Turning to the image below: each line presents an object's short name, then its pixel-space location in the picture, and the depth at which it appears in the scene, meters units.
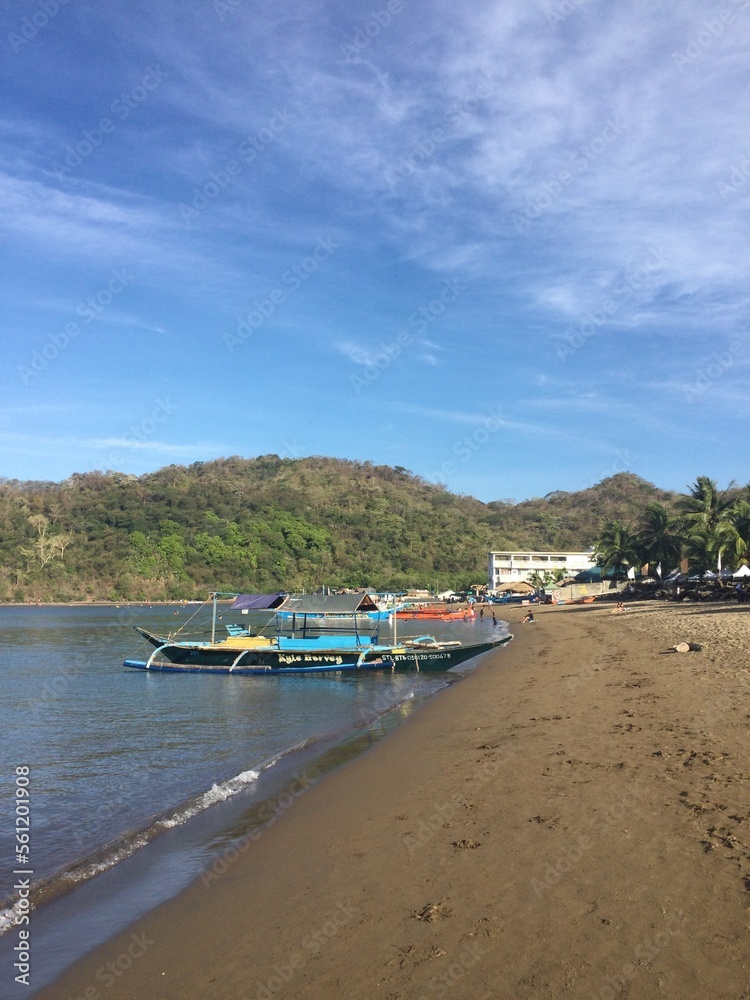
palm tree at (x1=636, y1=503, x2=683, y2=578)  58.47
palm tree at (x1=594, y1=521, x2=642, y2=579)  64.20
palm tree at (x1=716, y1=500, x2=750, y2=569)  43.00
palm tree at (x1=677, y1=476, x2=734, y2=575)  48.56
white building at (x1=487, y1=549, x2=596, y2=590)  107.88
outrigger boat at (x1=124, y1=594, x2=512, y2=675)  27.03
